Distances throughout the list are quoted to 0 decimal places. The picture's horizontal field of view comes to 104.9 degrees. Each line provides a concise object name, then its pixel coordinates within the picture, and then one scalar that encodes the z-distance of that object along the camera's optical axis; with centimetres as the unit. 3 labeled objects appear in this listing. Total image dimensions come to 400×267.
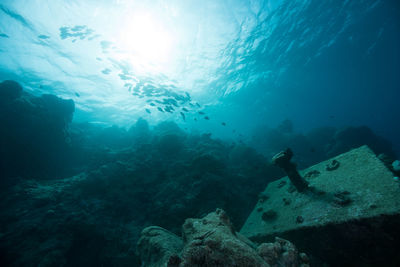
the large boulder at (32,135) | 836
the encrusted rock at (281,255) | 227
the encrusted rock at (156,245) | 262
